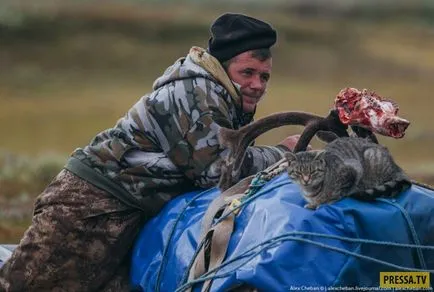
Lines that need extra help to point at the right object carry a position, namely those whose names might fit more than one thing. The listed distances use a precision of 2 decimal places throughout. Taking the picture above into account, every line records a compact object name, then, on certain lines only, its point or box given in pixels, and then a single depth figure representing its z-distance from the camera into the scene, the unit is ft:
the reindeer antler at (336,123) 27.43
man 30.17
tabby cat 25.77
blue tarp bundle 25.16
